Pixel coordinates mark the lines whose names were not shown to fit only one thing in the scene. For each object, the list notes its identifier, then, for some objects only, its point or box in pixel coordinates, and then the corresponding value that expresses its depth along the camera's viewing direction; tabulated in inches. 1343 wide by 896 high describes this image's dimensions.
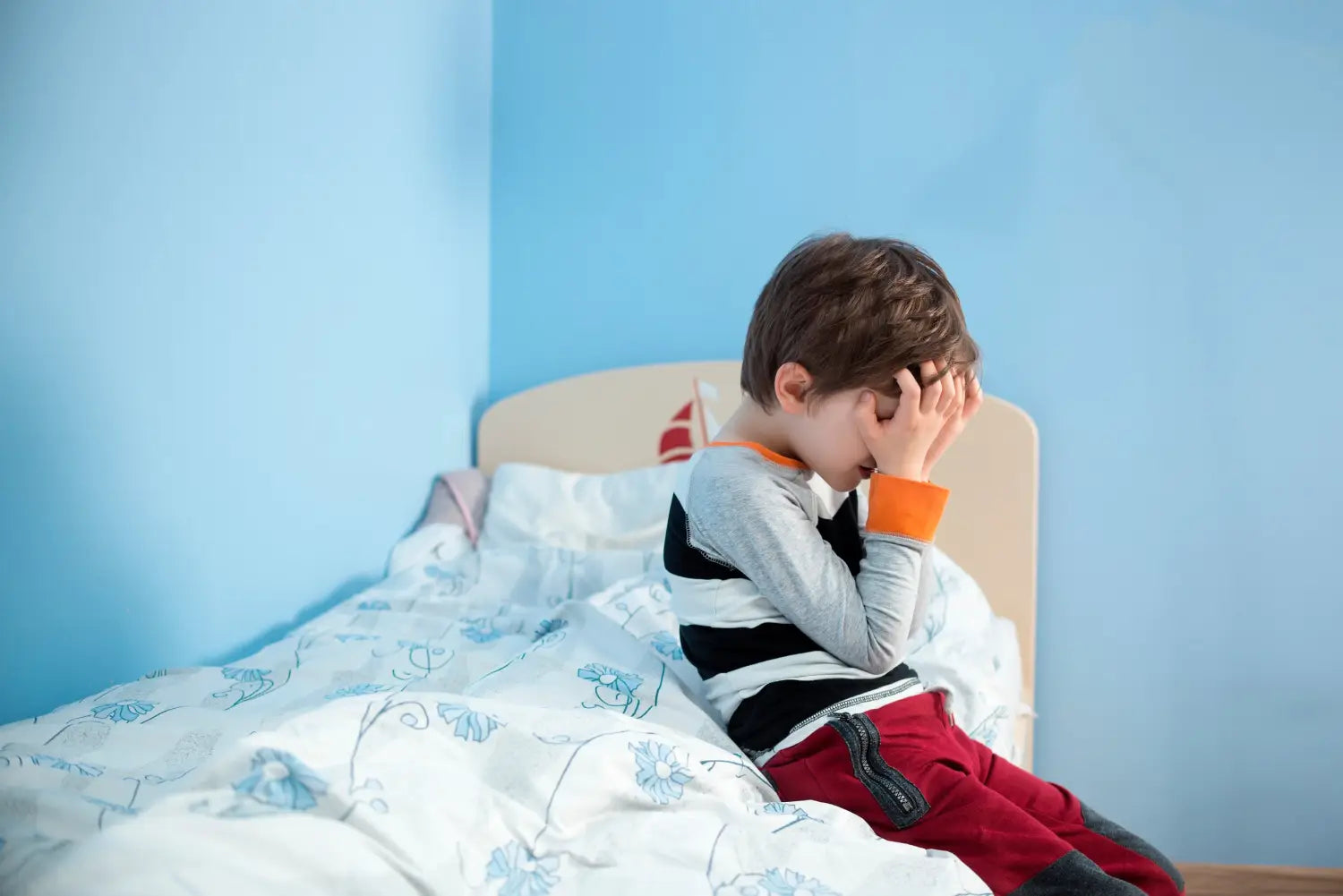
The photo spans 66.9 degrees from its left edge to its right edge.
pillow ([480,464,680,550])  71.1
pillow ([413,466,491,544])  73.3
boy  35.7
